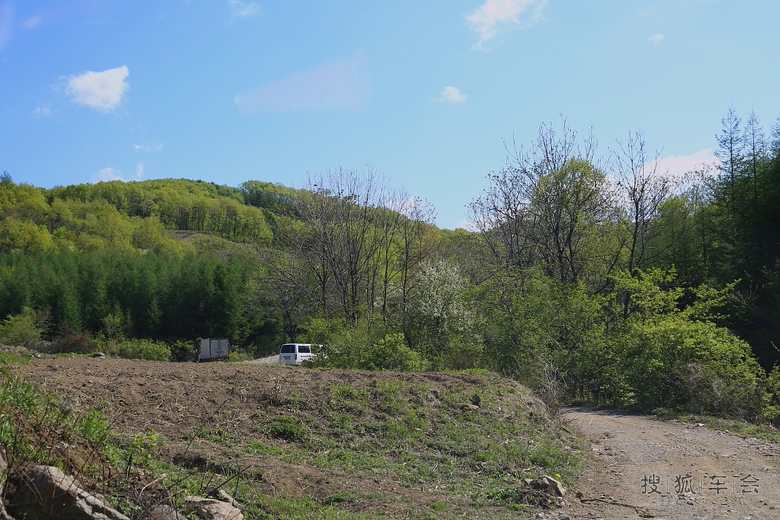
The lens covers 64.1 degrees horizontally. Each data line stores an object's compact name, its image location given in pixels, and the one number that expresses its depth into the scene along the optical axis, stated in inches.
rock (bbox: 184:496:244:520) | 195.3
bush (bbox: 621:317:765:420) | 612.1
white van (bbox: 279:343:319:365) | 1430.9
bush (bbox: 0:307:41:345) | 1563.0
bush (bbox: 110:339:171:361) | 1513.3
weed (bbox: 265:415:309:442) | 350.9
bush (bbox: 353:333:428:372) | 697.0
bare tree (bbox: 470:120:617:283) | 1062.4
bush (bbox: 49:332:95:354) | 1427.2
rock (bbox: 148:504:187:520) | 181.6
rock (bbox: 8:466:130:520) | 161.6
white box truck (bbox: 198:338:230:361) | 2012.8
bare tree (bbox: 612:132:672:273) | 1071.6
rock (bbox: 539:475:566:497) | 308.5
